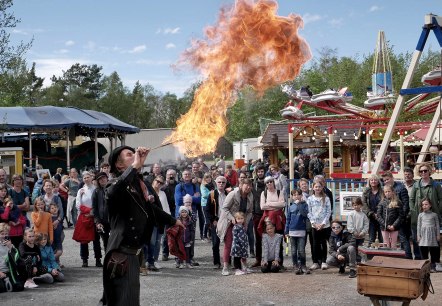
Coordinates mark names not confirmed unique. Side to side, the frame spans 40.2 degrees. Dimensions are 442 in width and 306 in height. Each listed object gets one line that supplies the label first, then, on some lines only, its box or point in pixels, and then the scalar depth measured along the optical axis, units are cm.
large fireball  1109
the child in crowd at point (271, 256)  1036
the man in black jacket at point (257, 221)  1101
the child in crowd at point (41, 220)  1006
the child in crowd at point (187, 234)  1097
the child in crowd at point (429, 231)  989
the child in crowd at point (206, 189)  1254
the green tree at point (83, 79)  7638
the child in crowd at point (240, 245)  1035
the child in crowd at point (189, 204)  1158
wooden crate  630
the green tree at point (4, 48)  1129
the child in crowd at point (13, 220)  998
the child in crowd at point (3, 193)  1024
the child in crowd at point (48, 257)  967
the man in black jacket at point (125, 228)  541
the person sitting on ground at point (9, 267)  905
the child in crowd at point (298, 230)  1021
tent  2711
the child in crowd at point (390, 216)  1014
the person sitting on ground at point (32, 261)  935
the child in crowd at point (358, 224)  1027
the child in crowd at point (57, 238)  1041
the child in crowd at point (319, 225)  1055
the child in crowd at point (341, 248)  1005
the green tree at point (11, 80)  1154
